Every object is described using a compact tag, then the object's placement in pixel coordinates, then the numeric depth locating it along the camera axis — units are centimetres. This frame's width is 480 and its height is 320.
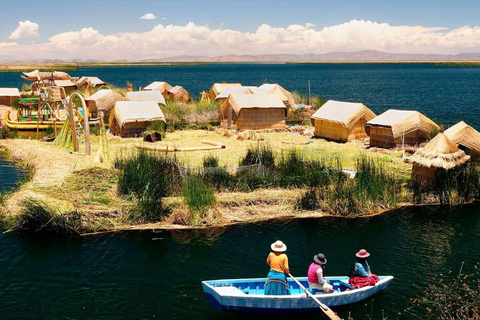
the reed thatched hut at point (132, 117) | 2325
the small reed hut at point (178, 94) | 3711
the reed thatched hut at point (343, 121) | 2173
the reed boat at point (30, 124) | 2577
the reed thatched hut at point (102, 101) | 2844
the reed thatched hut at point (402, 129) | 1953
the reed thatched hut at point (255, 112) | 2569
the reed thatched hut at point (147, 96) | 2934
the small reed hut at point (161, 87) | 3906
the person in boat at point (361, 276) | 893
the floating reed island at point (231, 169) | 1281
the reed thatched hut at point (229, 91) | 3206
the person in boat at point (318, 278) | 859
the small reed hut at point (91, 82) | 4781
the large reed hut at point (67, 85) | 4556
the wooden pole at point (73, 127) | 1934
